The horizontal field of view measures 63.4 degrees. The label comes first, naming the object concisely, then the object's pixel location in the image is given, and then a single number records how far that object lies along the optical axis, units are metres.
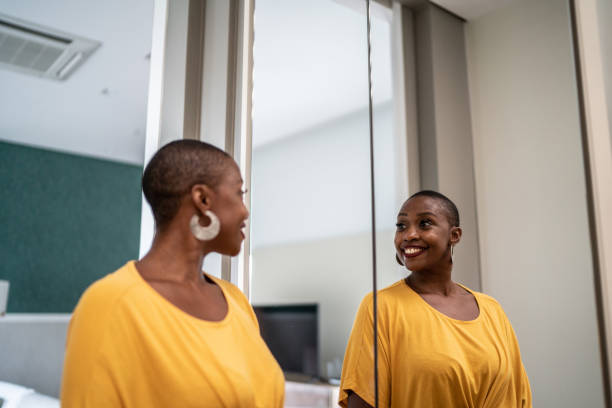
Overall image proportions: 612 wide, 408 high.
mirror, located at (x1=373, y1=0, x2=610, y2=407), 1.16
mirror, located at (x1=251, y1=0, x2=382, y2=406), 0.92
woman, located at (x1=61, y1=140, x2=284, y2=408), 0.57
